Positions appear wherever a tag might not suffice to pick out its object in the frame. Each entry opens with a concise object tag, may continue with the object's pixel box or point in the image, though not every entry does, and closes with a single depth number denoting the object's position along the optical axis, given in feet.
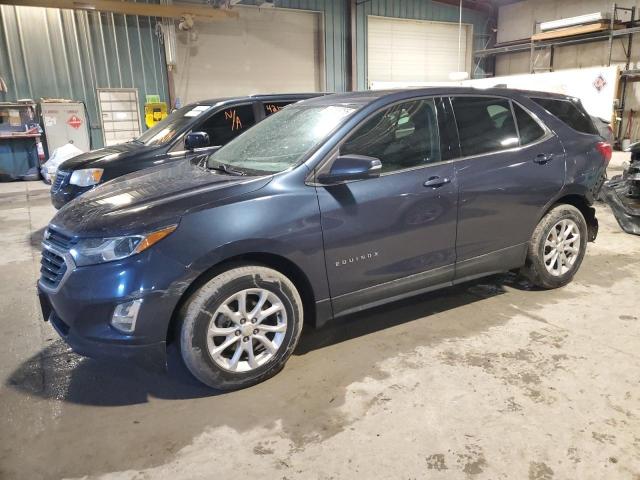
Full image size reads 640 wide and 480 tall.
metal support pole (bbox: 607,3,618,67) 41.83
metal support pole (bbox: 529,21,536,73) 49.41
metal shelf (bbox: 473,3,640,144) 42.24
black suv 17.65
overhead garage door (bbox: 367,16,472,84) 52.95
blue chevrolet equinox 7.77
